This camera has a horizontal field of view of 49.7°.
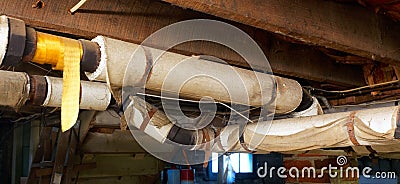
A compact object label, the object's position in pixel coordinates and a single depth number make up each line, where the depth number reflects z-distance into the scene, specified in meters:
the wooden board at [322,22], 0.96
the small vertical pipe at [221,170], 5.69
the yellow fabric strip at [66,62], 0.91
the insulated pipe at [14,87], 1.25
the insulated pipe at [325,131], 1.25
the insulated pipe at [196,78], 1.01
